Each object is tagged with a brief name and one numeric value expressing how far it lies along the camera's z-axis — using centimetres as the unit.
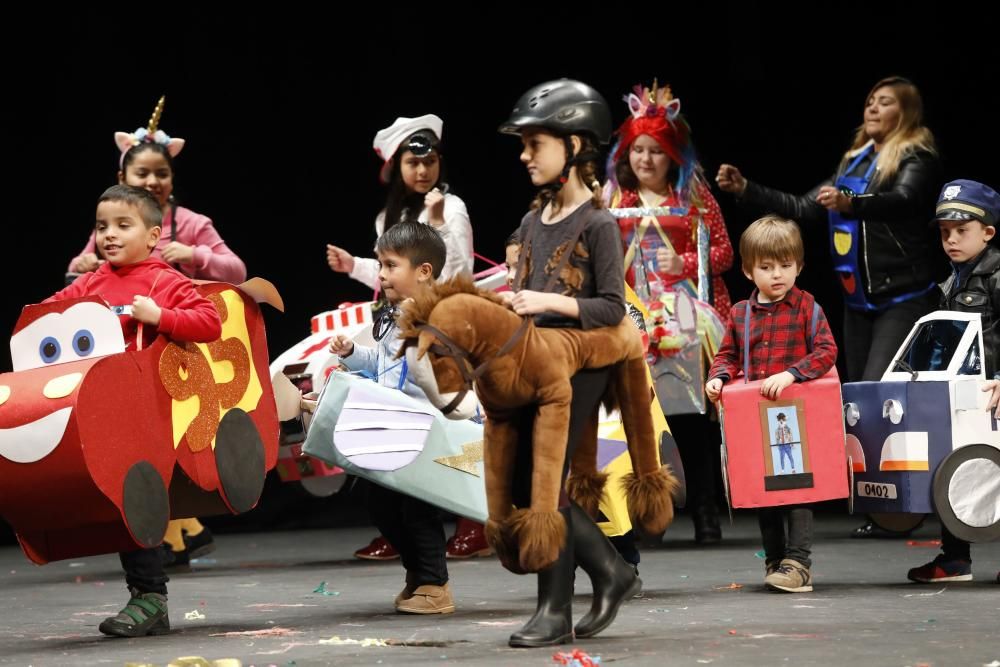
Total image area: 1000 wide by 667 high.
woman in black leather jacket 980
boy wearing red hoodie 666
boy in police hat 809
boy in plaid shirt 793
